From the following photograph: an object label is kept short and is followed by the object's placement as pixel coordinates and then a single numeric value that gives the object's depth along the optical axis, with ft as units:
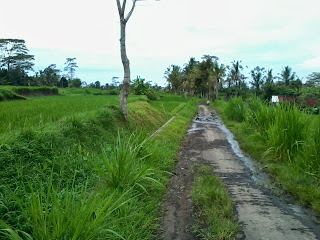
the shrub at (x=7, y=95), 57.00
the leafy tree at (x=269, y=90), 145.96
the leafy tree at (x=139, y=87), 107.45
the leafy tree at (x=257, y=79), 207.92
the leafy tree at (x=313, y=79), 153.79
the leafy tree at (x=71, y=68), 236.65
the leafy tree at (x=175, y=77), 219.00
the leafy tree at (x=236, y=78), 178.91
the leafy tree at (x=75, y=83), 205.54
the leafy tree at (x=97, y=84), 252.91
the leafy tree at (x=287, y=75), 199.68
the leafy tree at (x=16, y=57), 145.48
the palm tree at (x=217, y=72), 151.53
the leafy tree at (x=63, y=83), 199.31
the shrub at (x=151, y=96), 112.37
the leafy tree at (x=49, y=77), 181.85
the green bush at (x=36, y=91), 82.23
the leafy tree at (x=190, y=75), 165.33
